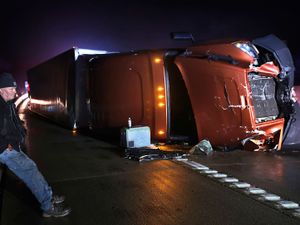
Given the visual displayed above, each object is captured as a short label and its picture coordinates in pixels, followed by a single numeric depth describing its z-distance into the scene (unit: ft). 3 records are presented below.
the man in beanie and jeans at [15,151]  8.67
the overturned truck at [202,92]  16.41
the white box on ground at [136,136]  17.98
